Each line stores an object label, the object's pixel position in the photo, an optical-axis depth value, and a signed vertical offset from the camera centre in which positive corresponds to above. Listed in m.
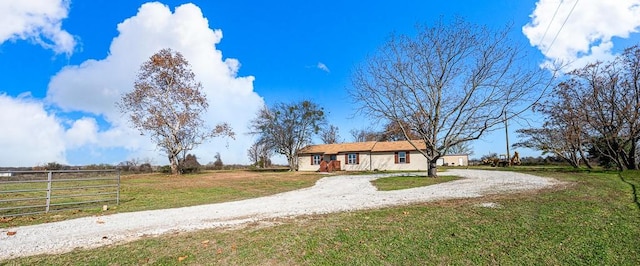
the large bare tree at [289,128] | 39.72 +4.10
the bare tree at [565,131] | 23.08 +2.30
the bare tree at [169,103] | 28.92 +5.59
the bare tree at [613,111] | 20.39 +3.12
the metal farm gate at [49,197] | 8.98 -1.36
